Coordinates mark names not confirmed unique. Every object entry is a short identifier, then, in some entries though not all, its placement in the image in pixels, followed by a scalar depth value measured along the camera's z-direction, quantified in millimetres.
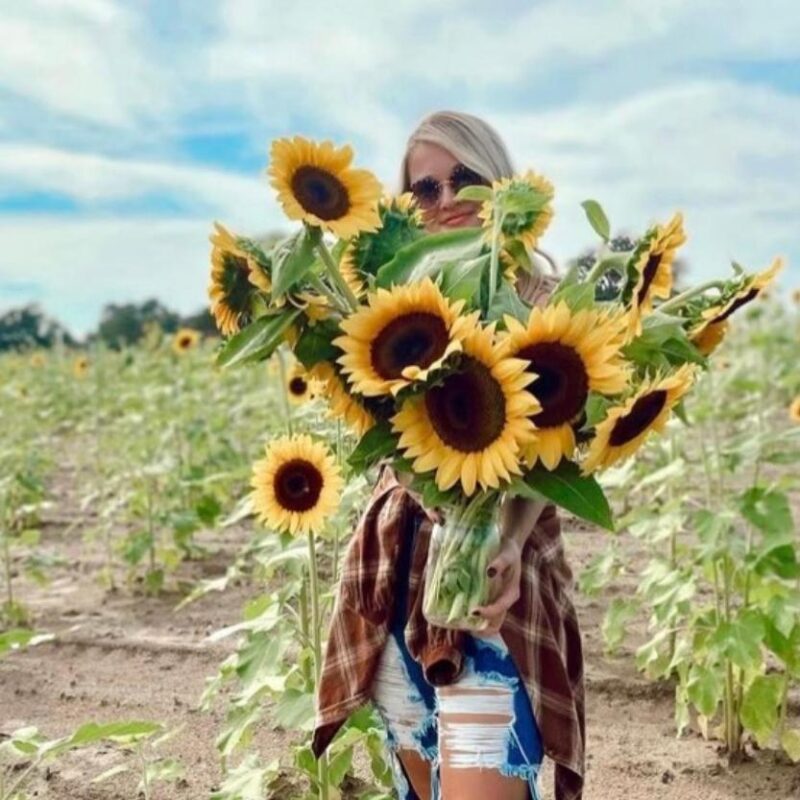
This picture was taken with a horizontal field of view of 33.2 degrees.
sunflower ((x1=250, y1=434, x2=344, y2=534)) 2066
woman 1654
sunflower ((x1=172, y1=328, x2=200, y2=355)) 6457
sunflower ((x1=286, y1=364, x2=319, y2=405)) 2887
